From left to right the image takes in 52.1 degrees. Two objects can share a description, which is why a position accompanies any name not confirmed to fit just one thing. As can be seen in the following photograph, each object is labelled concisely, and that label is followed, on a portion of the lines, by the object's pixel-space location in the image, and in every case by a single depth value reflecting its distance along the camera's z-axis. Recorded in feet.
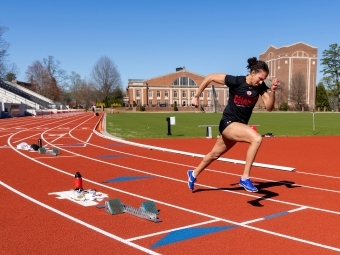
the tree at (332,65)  315.58
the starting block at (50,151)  37.31
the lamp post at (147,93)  347.77
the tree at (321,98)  320.50
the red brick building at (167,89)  346.33
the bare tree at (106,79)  324.19
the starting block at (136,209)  15.65
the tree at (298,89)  331.36
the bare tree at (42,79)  286.46
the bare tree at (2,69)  205.46
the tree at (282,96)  331.98
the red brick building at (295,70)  334.44
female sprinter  18.01
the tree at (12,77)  304.67
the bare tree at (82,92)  335.71
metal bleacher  197.57
